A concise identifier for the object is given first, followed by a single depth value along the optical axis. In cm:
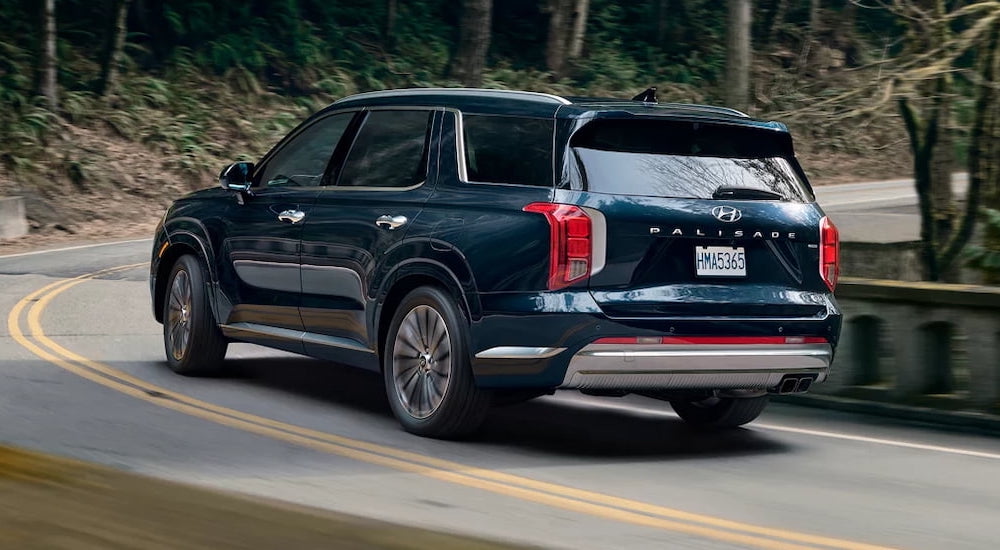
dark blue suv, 739
